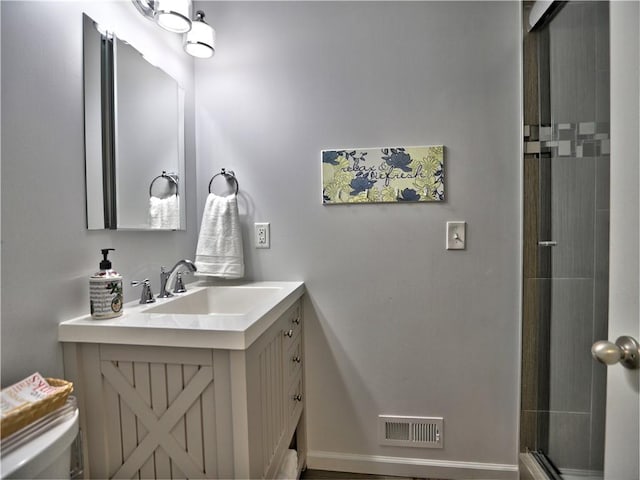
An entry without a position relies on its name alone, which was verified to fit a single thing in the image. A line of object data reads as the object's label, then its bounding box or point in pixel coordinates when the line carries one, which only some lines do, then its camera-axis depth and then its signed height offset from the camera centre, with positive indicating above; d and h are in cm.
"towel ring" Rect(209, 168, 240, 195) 168 +27
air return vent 160 -93
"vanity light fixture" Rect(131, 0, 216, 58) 127 +81
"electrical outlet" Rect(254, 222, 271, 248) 168 -1
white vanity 92 -44
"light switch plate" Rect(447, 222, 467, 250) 156 -2
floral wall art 155 +25
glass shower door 88 -2
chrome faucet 136 -17
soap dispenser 102 -18
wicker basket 66 -36
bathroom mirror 110 +35
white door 67 -2
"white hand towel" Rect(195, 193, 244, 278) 159 -5
